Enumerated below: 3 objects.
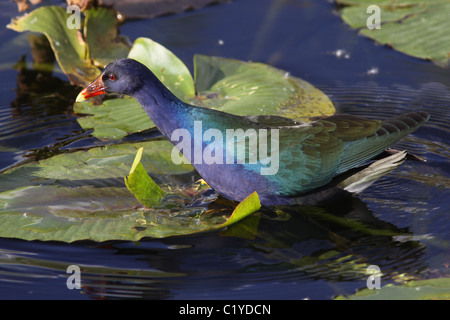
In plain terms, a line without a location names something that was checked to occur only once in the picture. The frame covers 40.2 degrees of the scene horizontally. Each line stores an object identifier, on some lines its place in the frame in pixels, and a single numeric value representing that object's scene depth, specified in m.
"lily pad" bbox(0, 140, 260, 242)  2.58
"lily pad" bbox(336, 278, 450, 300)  2.30
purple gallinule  2.87
